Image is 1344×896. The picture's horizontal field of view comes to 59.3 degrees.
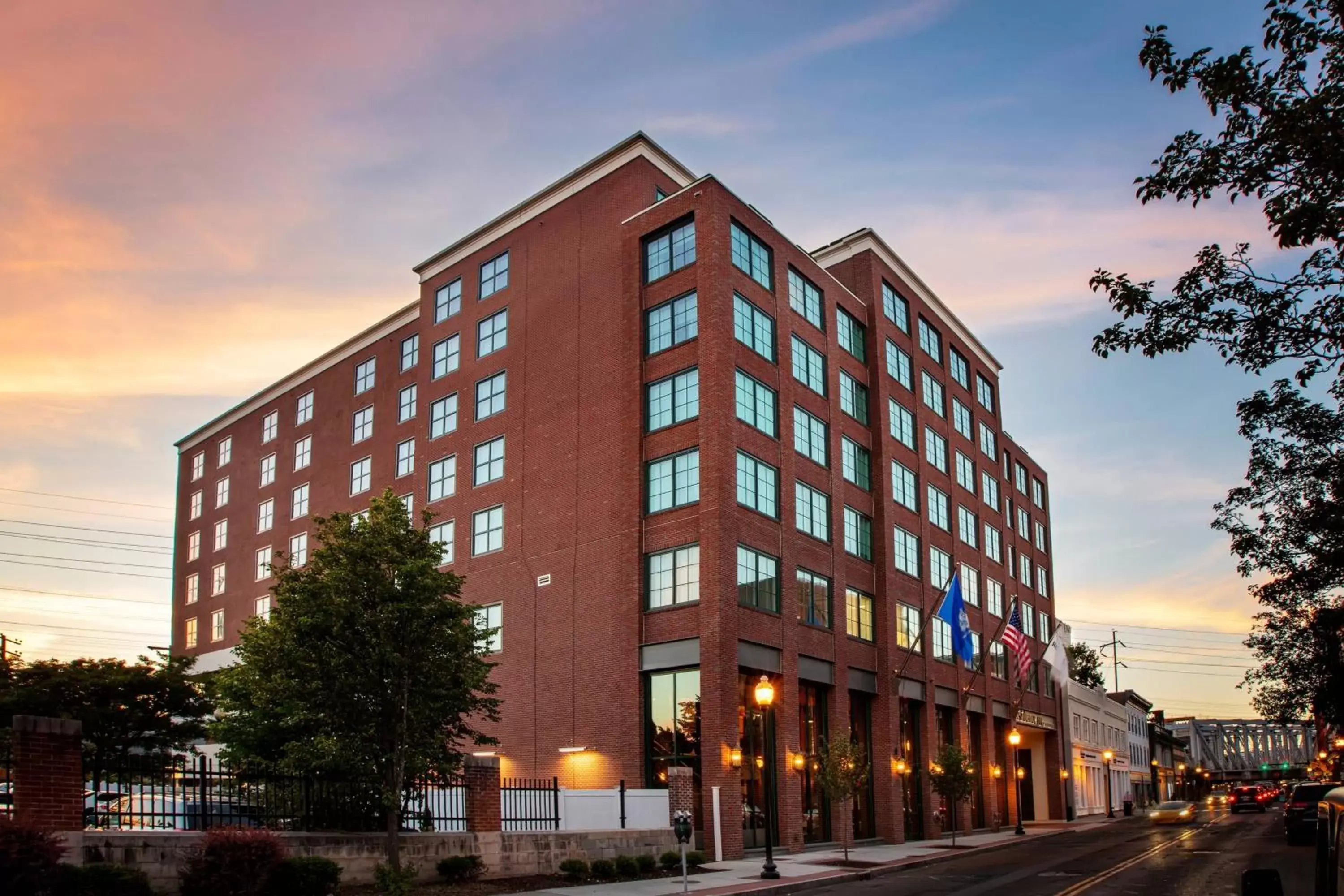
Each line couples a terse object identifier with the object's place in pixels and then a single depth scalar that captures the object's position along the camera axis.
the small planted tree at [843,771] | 37.12
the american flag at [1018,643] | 51.91
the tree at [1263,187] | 11.04
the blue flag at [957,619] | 46.59
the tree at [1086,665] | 142.88
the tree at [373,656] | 23.84
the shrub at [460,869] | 24.97
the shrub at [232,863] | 18.88
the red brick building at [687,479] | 40.12
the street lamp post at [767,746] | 29.80
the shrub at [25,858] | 15.52
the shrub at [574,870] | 27.39
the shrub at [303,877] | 20.31
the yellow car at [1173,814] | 61.66
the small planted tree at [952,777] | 46.50
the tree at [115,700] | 47.69
